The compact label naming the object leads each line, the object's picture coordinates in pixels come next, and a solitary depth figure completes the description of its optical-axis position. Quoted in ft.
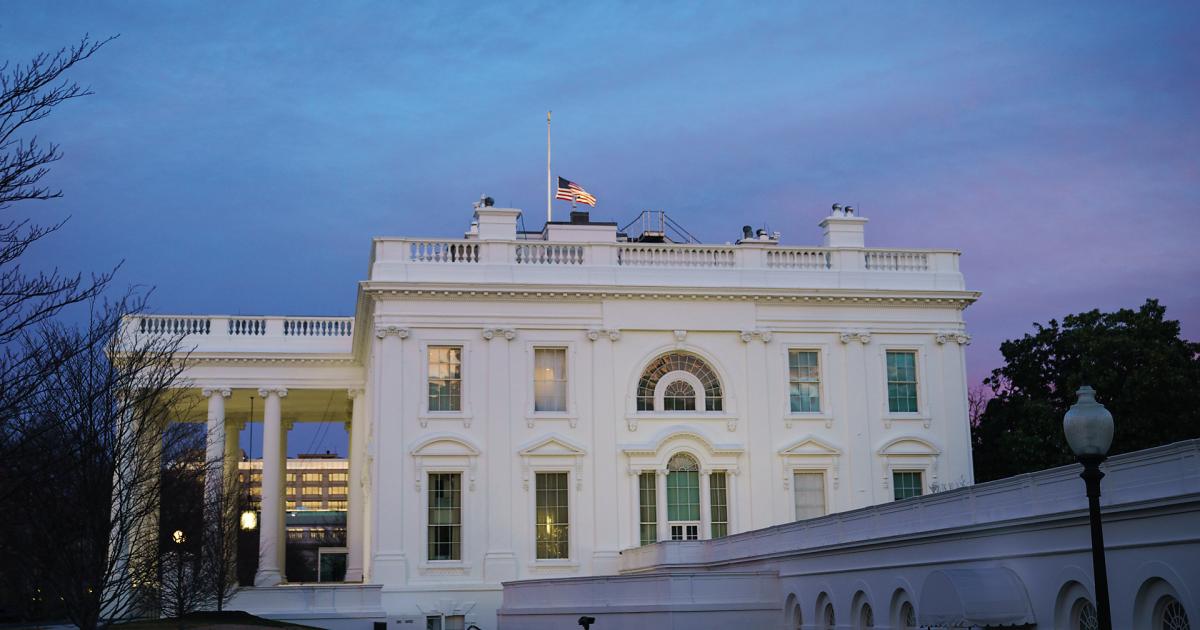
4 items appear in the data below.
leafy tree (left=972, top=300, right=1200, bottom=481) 162.91
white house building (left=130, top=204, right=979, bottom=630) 145.48
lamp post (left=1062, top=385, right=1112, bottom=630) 46.65
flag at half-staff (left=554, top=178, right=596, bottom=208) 169.99
